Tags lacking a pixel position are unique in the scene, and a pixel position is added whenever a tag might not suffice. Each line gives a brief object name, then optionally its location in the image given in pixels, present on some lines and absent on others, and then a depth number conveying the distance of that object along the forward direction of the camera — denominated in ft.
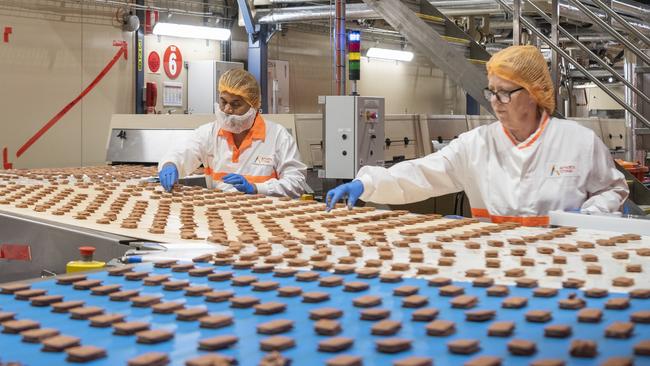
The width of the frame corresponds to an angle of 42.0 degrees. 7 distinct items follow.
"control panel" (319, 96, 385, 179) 19.52
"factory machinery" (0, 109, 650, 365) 4.76
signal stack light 20.12
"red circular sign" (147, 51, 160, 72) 33.68
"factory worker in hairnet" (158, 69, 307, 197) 16.74
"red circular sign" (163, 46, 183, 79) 34.32
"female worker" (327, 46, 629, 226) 11.98
